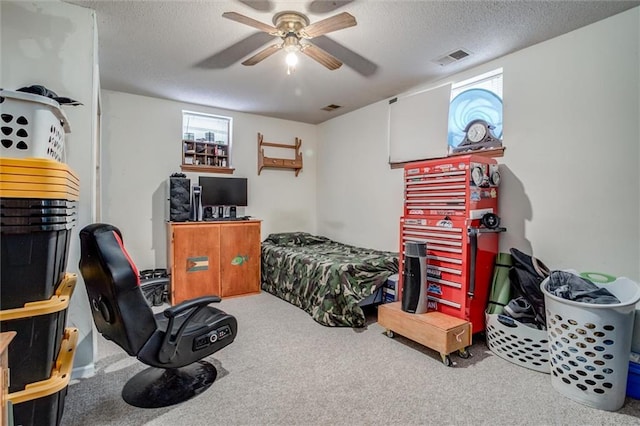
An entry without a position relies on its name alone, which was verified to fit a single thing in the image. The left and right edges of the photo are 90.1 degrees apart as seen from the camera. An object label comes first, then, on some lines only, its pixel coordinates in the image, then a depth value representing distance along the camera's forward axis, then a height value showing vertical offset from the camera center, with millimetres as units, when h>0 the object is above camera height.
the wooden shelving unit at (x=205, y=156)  4324 +730
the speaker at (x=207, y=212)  4211 -45
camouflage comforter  3066 -715
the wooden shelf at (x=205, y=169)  4296 +553
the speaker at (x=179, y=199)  3885 +114
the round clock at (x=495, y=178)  2740 +283
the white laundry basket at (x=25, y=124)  1473 +395
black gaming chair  1657 -708
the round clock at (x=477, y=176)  2578 +286
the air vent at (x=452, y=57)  2807 +1400
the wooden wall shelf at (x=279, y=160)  4840 +773
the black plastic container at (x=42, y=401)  1334 -832
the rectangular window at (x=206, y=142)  4348 +925
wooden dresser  3746 -616
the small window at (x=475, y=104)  3023 +1073
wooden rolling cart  2336 -928
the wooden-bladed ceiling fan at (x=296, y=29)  1966 +1176
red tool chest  2566 -168
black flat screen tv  4285 +247
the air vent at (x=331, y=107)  4418 +1437
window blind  3422 +984
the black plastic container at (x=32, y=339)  1299 -556
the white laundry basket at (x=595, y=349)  1837 -814
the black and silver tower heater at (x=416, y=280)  2633 -574
